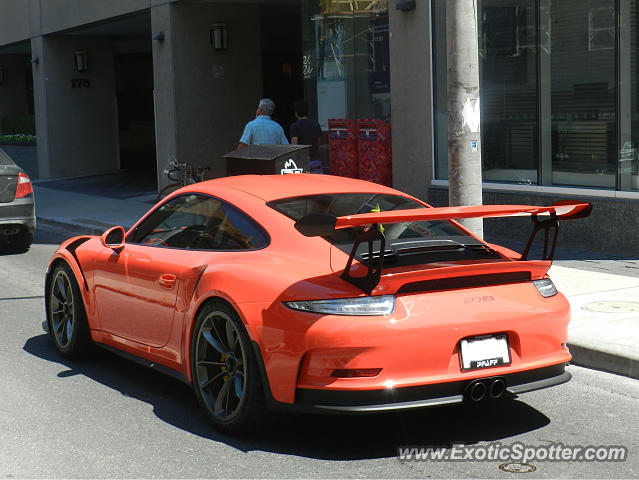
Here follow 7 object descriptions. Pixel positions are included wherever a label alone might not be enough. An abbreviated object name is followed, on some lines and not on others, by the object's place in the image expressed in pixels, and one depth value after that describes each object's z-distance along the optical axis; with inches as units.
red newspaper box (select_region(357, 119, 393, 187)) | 582.6
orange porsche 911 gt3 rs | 189.3
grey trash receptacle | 433.4
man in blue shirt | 505.4
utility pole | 338.0
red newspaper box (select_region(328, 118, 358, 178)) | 617.6
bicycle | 604.0
